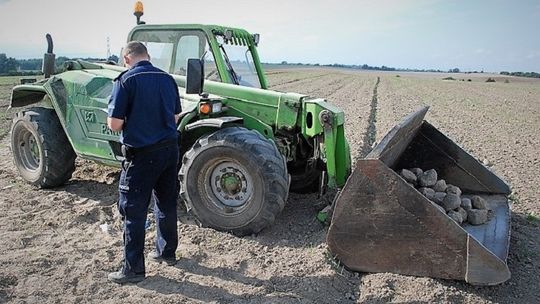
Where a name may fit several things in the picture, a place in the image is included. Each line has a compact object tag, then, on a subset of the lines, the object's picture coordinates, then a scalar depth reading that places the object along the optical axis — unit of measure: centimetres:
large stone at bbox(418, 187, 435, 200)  488
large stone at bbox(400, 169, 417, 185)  513
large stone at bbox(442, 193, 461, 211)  478
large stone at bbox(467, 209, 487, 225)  475
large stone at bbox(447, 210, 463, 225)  468
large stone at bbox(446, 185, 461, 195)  501
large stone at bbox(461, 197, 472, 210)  489
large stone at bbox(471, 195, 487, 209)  496
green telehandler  392
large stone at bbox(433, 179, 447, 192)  512
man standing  390
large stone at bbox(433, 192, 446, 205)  486
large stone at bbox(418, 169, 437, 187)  518
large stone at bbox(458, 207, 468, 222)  477
